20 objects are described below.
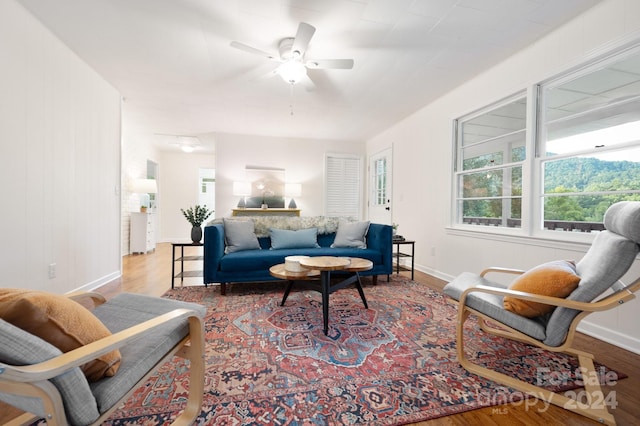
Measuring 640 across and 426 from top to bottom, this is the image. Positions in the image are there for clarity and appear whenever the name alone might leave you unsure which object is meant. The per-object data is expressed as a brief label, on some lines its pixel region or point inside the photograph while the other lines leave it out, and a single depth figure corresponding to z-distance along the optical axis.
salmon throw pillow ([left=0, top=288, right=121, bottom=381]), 0.74
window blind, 6.10
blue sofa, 2.91
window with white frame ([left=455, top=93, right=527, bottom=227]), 2.79
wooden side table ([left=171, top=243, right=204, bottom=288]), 3.18
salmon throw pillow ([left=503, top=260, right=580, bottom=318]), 1.37
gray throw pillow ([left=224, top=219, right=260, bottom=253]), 3.25
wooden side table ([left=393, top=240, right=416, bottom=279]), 3.54
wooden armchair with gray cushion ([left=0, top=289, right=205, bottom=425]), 0.66
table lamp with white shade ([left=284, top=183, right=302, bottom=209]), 5.65
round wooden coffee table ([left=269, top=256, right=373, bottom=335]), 2.12
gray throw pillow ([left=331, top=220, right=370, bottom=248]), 3.51
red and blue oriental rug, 1.25
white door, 5.23
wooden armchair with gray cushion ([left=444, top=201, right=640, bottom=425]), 1.26
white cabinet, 5.51
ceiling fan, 2.26
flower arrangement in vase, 3.34
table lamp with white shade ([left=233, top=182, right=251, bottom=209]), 5.34
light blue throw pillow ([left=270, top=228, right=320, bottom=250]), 3.41
